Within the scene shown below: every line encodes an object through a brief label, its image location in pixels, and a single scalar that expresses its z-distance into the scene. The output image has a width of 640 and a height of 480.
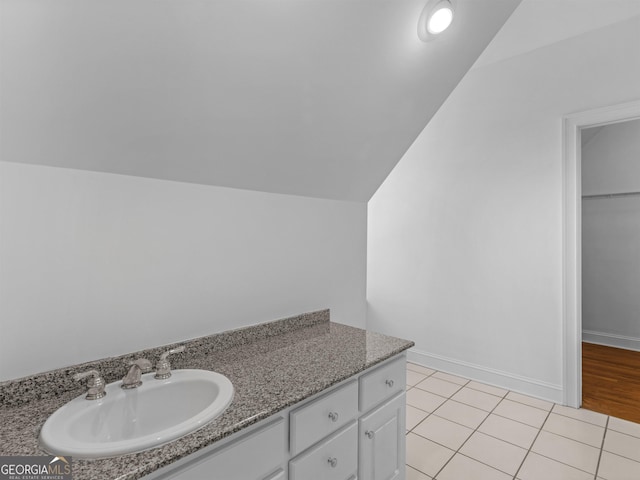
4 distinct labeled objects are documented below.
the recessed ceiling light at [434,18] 1.40
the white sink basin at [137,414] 0.79
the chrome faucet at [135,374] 1.10
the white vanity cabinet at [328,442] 0.91
